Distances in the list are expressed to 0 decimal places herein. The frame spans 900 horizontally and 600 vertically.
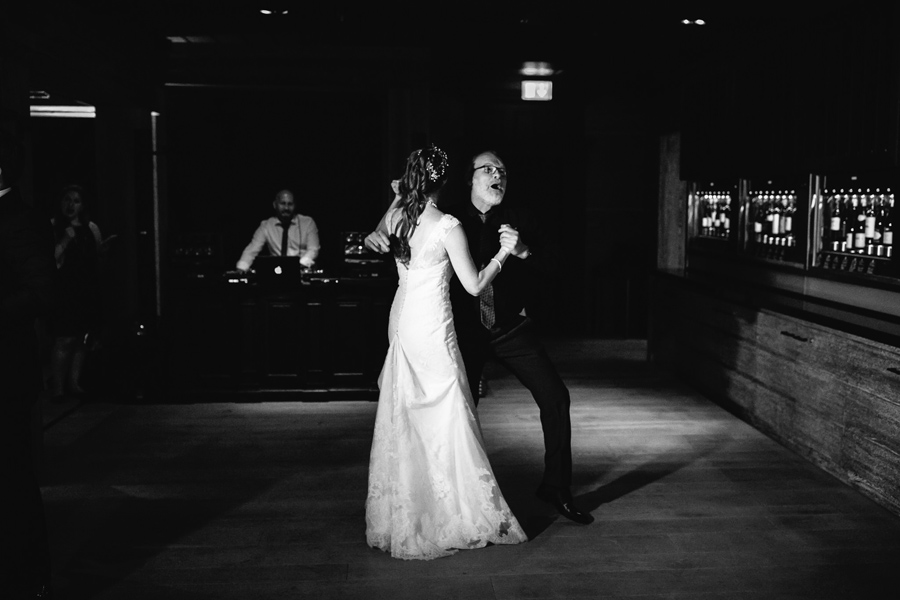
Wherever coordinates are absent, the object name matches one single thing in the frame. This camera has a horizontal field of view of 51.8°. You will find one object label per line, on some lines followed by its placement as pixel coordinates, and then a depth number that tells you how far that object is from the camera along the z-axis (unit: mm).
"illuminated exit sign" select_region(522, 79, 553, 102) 10508
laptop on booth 6961
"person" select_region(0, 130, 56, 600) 2945
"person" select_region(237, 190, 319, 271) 8109
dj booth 6988
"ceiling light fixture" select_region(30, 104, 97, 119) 9594
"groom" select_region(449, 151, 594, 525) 4047
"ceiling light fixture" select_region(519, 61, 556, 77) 9406
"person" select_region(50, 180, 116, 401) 6660
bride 3697
